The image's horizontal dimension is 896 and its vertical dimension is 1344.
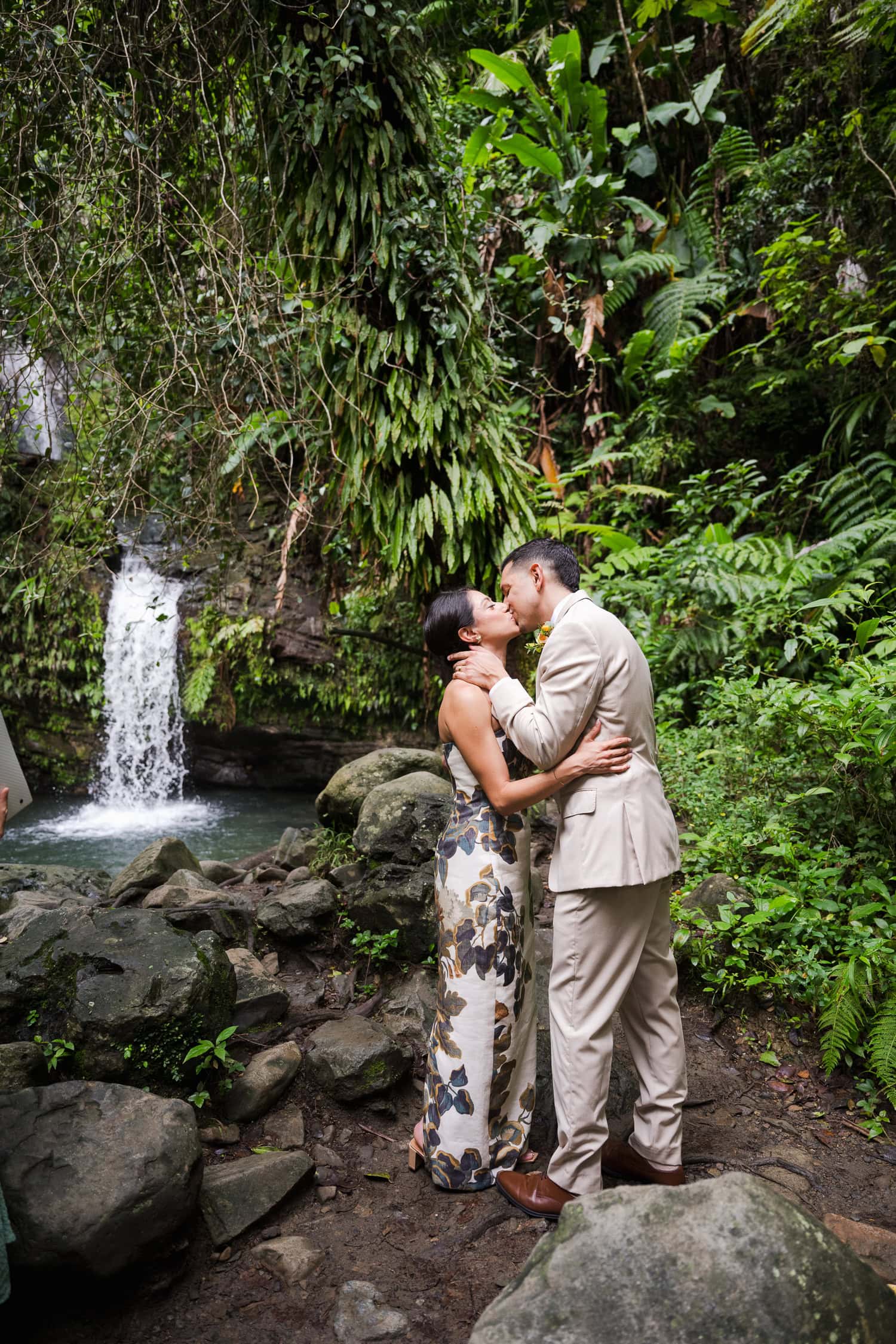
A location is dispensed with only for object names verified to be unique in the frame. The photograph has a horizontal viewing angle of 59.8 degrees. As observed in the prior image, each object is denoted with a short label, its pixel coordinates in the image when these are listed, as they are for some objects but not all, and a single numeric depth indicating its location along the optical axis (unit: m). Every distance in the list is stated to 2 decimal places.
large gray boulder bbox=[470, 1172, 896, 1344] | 1.42
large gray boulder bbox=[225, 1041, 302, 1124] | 2.94
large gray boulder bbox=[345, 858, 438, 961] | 3.96
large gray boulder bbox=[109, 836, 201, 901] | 4.91
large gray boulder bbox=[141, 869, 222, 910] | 4.28
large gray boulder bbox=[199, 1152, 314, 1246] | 2.39
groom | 2.32
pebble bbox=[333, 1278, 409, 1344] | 2.01
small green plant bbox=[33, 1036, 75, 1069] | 2.68
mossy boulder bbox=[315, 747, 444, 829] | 5.26
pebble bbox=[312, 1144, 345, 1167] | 2.78
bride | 2.58
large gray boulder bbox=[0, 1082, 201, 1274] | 2.06
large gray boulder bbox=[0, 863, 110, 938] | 4.76
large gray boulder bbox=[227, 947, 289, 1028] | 3.41
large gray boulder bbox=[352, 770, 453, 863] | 4.36
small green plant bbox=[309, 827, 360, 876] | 5.02
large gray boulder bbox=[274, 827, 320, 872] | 5.73
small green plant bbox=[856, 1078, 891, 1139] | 2.80
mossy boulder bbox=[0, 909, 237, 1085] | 2.72
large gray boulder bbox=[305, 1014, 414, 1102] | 3.04
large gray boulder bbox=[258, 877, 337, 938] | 4.22
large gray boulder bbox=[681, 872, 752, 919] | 3.67
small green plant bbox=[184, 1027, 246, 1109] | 2.81
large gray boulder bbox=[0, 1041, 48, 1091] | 2.63
